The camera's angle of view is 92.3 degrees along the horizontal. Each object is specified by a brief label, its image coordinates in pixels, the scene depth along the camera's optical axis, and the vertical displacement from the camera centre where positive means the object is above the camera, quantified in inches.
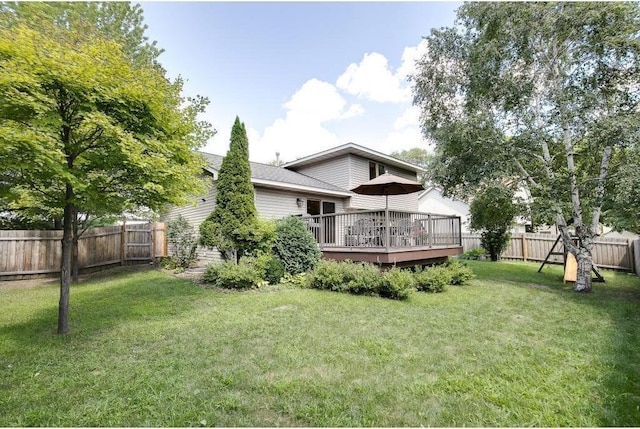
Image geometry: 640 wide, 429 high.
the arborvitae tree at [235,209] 338.1 +30.3
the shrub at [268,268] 320.8 -33.6
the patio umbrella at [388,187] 348.2 +57.9
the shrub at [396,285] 274.7 -44.8
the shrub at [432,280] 315.6 -47.0
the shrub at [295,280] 322.1 -46.6
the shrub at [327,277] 301.7 -41.1
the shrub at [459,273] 357.3 -45.3
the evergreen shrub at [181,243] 435.2 -9.0
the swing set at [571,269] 380.8 -44.7
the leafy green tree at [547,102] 326.0 +154.2
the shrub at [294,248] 344.8 -13.5
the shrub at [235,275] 303.4 -38.8
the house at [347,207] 347.6 +49.5
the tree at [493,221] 464.9 +24.6
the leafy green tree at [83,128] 141.9 +58.5
